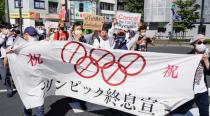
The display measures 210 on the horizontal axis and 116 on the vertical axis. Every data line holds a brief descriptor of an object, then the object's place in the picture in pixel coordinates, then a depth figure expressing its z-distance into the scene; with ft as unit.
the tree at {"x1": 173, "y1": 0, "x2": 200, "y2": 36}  65.09
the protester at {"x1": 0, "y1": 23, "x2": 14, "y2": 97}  12.47
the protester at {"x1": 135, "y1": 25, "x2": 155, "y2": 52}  13.73
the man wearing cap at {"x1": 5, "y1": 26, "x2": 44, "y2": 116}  8.83
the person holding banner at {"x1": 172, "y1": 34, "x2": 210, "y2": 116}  7.52
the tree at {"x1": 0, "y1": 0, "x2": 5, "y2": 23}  90.55
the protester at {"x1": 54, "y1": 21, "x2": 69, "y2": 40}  14.06
